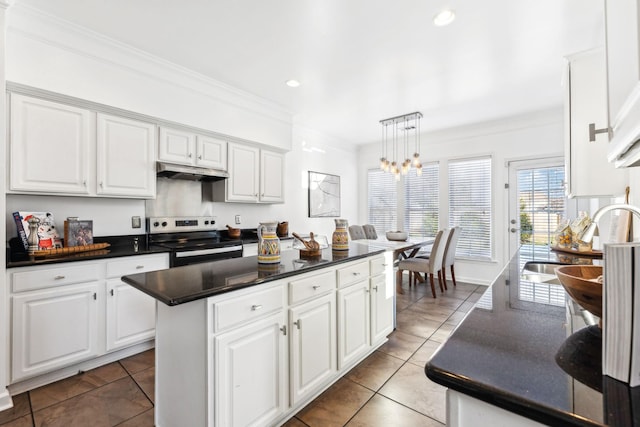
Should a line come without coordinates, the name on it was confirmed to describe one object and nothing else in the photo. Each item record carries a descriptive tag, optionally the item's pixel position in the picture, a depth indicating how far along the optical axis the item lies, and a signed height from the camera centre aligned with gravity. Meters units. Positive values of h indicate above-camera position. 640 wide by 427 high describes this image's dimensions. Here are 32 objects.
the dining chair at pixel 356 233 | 5.07 -0.34
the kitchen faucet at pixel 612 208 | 0.82 +0.01
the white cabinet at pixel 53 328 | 1.98 -0.82
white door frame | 4.59 +0.11
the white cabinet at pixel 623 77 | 0.49 +0.27
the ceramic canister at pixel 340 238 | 2.37 -0.20
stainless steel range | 2.83 -0.30
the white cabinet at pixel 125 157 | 2.59 +0.53
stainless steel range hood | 2.94 +0.45
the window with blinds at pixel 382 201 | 5.93 +0.27
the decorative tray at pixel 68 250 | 2.18 -0.29
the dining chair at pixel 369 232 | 5.31 -0.34
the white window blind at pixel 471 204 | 4.85 +0.16
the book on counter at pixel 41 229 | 2.27 -0.12
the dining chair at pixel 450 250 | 4.36 -0.57
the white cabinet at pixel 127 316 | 2.37 -0.87
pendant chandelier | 4.22 +1.44
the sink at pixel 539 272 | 1.58 -0.36
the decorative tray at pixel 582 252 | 1.98 -0.28
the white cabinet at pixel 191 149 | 3.01 +0.72
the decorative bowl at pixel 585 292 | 0.70 -0.20
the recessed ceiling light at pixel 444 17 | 2.19 +1.51
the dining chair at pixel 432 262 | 4.03 -0.70
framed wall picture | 5.23 +0.35
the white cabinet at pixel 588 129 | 1.62 +0.49
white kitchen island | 1.33 -0.66
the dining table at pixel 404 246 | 3.79 -0.43
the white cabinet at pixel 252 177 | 3.60 +0.48
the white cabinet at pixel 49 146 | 2.16 +0.54
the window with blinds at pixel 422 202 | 5.37 +0.22
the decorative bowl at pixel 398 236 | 4.53 -0.35
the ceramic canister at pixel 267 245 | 1.82 -0.20
